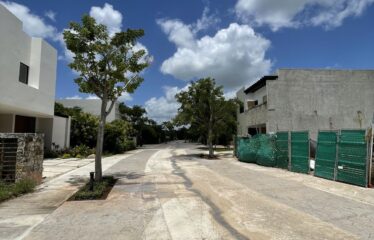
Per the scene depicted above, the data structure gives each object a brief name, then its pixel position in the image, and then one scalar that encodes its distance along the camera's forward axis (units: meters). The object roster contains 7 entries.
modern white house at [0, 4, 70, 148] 17.05
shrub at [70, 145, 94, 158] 27.48
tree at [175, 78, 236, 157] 28.83
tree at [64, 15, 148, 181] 12.30
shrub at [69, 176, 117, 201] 9.67
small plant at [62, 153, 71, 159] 25.79
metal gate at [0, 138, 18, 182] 10.72
